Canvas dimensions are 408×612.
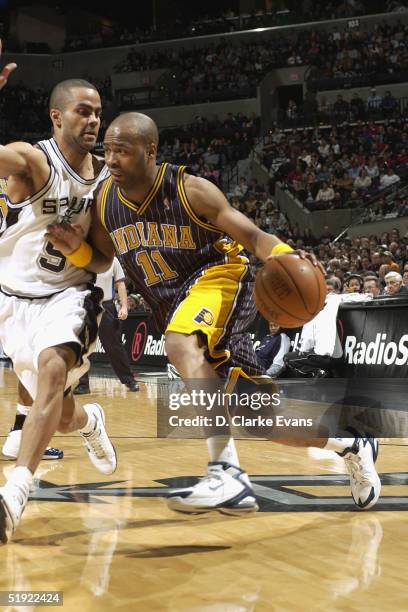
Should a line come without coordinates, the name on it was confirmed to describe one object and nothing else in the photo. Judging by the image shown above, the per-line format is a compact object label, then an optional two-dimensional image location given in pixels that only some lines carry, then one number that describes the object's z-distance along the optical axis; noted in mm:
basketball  2969
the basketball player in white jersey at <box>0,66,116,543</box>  3334
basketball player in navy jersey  3111
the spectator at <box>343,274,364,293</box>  9641
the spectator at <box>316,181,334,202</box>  18141
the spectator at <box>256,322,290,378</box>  9406
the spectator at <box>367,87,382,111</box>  20152
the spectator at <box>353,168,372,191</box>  17750
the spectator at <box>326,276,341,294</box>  9492
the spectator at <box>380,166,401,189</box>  17234
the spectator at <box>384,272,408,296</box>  9523
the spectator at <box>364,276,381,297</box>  9477
